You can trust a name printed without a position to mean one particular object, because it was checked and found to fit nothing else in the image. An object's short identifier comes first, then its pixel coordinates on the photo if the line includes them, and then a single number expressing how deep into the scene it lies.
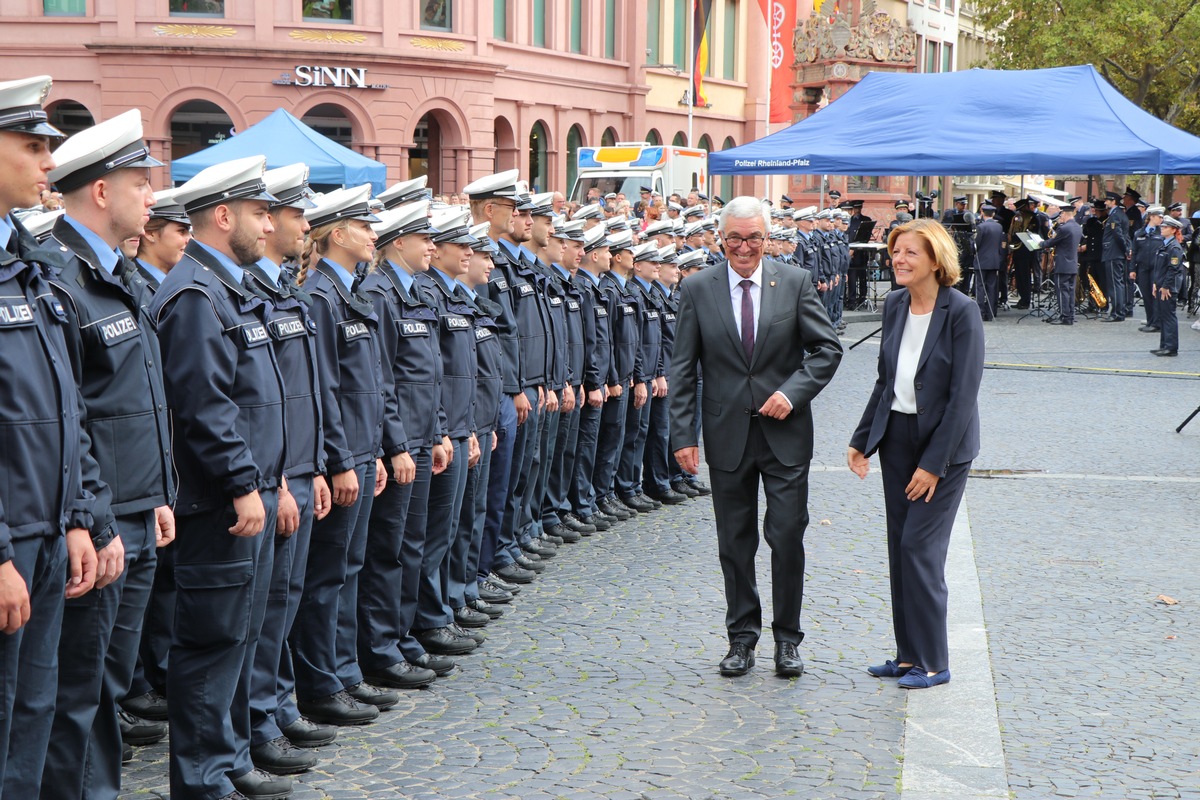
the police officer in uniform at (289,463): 5.18
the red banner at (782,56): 50.12
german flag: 46.09
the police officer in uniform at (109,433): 4.21
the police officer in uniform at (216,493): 4.77
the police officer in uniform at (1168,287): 21.16
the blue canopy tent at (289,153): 20.72
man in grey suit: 6.63
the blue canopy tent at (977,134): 19.12
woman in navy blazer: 6.41
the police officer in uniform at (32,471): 3.70
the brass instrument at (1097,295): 29.17
